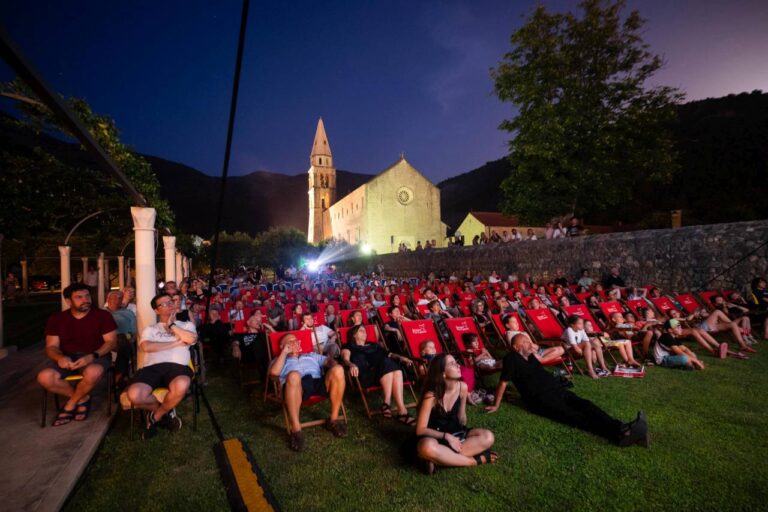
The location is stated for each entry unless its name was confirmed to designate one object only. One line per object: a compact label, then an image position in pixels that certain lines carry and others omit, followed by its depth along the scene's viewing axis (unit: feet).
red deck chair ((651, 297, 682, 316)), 26.78
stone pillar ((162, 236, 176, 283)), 38.63
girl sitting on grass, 9.83
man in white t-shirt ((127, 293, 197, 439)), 12.32
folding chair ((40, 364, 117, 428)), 12.34
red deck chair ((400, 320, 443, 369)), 17.49
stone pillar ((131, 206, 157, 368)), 15.43
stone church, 139.23
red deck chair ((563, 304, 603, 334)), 22.50
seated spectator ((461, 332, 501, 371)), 16.83
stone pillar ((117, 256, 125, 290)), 53.13
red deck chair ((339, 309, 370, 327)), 21.65
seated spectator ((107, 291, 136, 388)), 15.99
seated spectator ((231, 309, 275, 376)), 16.06
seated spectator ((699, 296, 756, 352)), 21.12
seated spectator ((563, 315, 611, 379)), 17.62
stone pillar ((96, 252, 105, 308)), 45.88
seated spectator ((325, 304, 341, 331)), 22.20
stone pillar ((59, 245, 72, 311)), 36.01
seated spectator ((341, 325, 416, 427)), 13.82
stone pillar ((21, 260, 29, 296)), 64.03
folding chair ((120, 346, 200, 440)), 12.53
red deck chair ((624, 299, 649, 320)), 25.29
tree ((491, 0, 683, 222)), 55.11
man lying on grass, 10.87
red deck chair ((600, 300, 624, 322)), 24.20
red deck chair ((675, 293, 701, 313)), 26.94
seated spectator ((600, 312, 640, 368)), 18.79
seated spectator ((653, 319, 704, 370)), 18.21
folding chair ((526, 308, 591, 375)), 21.02
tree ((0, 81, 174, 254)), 20.25
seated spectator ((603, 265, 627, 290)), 35.86
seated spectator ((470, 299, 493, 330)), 24.30
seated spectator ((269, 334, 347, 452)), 12.15
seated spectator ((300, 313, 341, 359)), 16.57
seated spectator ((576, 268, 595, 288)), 36.96
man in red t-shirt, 12.70
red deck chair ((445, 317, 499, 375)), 17.65
